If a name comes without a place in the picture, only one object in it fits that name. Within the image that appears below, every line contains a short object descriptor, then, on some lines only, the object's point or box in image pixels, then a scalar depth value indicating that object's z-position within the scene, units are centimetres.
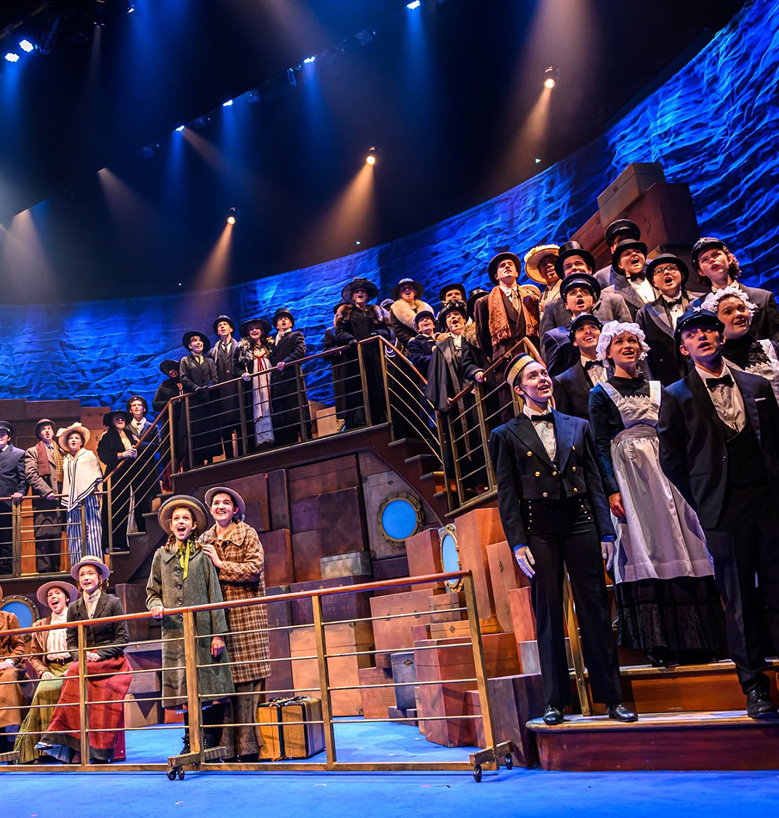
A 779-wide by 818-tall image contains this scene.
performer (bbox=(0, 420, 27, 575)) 890
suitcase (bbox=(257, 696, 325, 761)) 446
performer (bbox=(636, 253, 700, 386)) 439
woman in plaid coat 454
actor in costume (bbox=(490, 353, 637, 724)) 328
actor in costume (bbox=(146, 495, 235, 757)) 446
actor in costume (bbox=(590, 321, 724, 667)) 343
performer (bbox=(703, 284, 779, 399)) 370
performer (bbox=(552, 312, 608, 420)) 405
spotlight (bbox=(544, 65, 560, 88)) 1010
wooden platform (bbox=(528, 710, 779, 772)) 286
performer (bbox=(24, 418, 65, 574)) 888
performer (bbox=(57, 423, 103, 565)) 870
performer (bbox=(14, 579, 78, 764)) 552
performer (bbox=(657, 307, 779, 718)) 293
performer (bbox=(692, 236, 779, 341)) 409
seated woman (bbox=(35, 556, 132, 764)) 520
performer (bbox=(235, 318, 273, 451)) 861
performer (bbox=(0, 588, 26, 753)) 581
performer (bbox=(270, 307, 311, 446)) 827
